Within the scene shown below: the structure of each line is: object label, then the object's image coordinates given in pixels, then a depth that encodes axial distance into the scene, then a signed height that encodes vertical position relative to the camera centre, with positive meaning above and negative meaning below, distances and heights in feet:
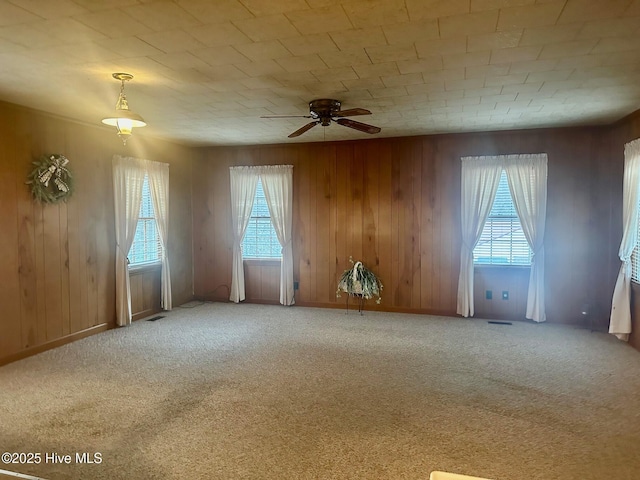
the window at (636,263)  14.73 -1.50
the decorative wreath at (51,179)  14.21 +1.36
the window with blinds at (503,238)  18.71 -0.76
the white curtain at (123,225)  17.53 -0.29
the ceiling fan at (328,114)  12.85 +3.35
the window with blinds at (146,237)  19.27 -0.89
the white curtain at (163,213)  19.80 +0.28
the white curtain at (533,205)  17.97 +0.71
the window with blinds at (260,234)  22.30 -0.80
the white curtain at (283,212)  21.49 +0.39
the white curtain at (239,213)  22.15 +0.33
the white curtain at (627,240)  14.52 -0.65
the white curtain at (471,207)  18.58 +0.63
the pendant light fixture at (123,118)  10.90 +2.67
